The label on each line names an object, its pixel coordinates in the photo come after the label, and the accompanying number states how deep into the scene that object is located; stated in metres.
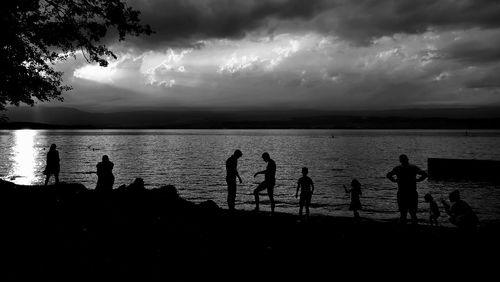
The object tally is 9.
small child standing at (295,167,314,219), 16.73
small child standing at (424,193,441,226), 18.03
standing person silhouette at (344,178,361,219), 18.47
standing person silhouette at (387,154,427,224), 13.57
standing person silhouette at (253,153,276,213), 16.19
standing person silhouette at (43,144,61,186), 21.84
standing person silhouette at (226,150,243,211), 16.07
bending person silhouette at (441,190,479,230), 13.33
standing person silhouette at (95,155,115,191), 18.28
